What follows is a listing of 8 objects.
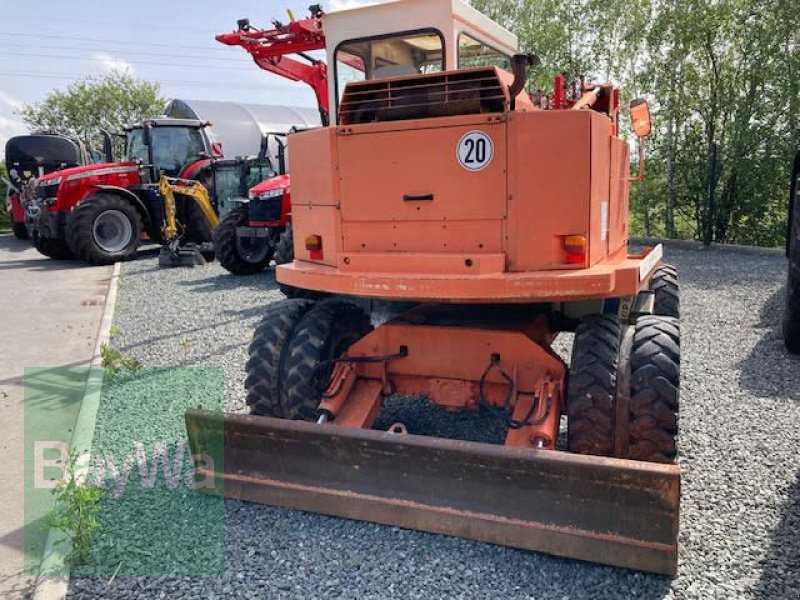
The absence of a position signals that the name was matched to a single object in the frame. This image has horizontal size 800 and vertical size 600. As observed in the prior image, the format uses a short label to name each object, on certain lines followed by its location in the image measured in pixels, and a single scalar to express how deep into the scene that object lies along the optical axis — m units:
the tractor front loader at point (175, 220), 12.74
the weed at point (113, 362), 5.96
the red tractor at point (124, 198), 13.30
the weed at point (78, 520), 3.05
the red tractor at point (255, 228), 10.41
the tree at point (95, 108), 37.81
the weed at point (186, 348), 6.57
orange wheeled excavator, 2.92
